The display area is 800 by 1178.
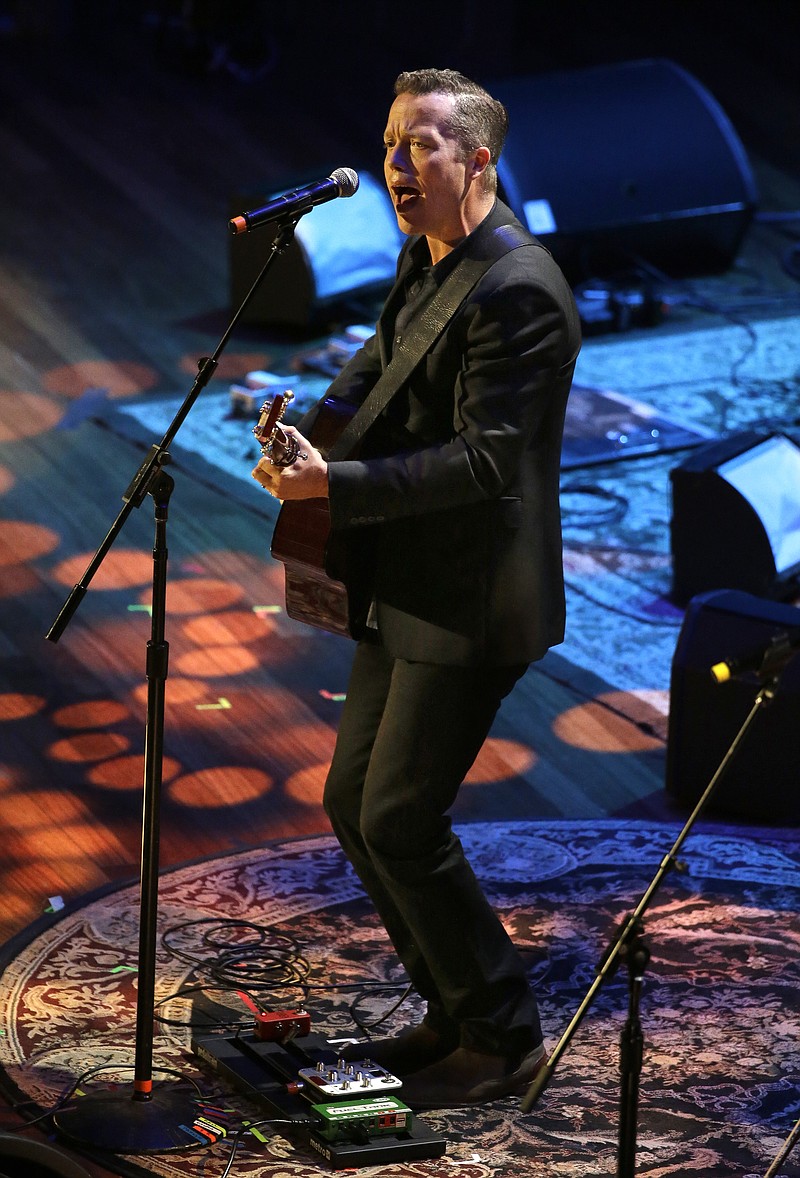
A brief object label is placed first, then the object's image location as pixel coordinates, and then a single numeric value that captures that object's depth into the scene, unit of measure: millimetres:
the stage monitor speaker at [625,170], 16859
